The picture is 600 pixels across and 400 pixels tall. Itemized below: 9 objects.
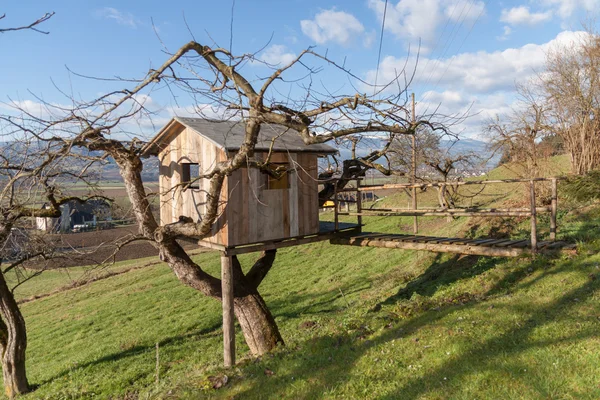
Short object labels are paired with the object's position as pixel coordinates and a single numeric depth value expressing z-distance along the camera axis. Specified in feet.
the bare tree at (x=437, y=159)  60.31
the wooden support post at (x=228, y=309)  28.17
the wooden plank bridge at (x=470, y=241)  26.14
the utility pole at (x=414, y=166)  55.31
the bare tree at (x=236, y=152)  21.76
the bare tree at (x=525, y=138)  60.08
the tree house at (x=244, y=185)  28.04
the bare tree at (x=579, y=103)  55.42
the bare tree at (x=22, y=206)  27.71
